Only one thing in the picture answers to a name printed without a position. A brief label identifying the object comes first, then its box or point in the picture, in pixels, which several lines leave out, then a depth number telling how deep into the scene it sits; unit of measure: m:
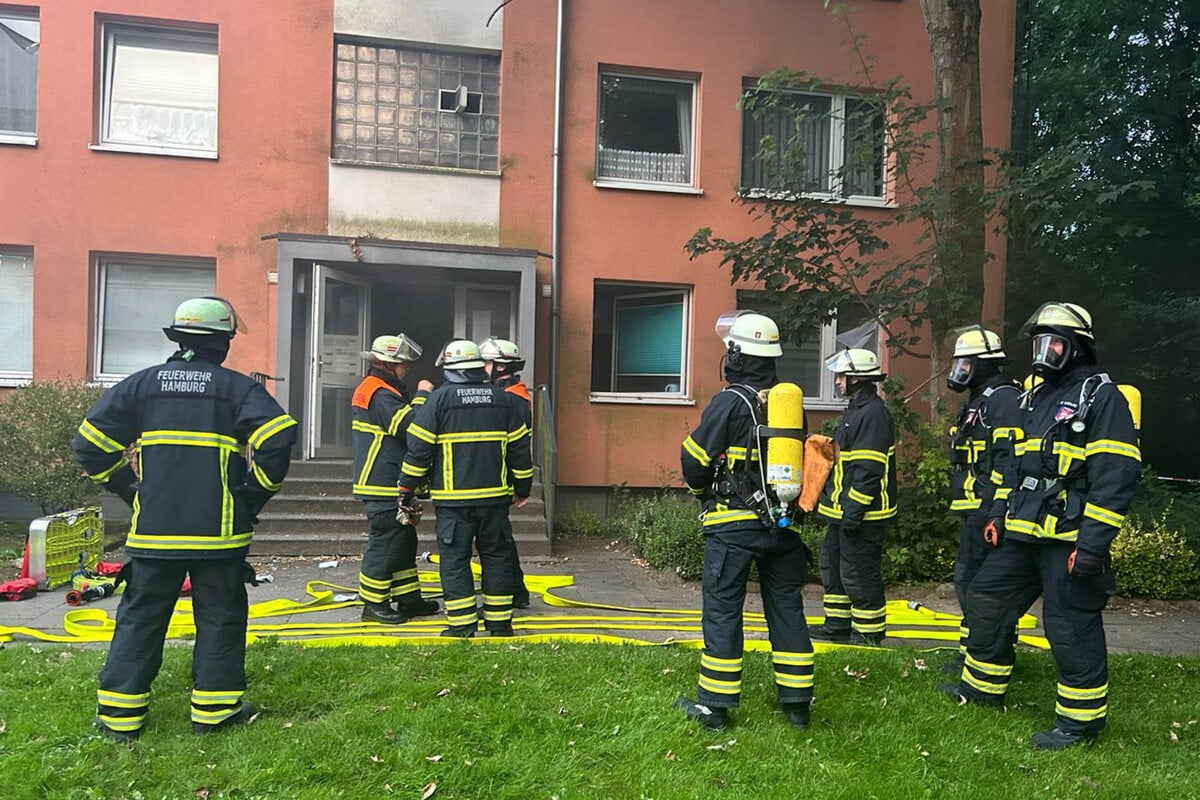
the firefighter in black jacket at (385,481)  6.48
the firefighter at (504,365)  7.49
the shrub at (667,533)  8.61
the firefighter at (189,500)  4.13
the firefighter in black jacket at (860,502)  6.09
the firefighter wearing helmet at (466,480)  5.97
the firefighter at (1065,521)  4.22
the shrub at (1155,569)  8.60
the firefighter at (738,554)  4.40
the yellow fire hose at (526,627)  5.93
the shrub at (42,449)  9.28
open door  11.06
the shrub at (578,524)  11.24
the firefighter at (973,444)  5.44
